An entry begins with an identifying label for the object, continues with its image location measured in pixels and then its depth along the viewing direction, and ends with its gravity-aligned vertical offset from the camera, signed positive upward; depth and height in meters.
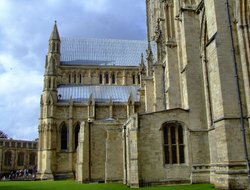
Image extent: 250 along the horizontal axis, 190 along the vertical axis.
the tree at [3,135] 68.32 +4.48
